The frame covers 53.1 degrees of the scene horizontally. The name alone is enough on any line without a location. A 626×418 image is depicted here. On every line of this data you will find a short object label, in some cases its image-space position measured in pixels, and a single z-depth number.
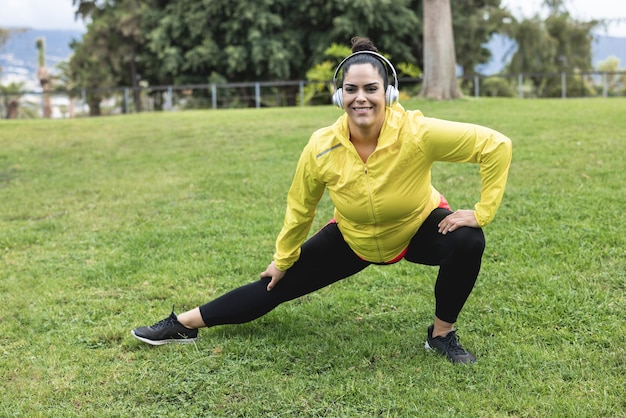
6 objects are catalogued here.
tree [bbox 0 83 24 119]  27.54
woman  3.36
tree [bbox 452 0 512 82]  28.27
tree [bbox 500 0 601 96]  29.33
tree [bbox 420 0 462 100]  16.22
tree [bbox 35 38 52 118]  32.57
